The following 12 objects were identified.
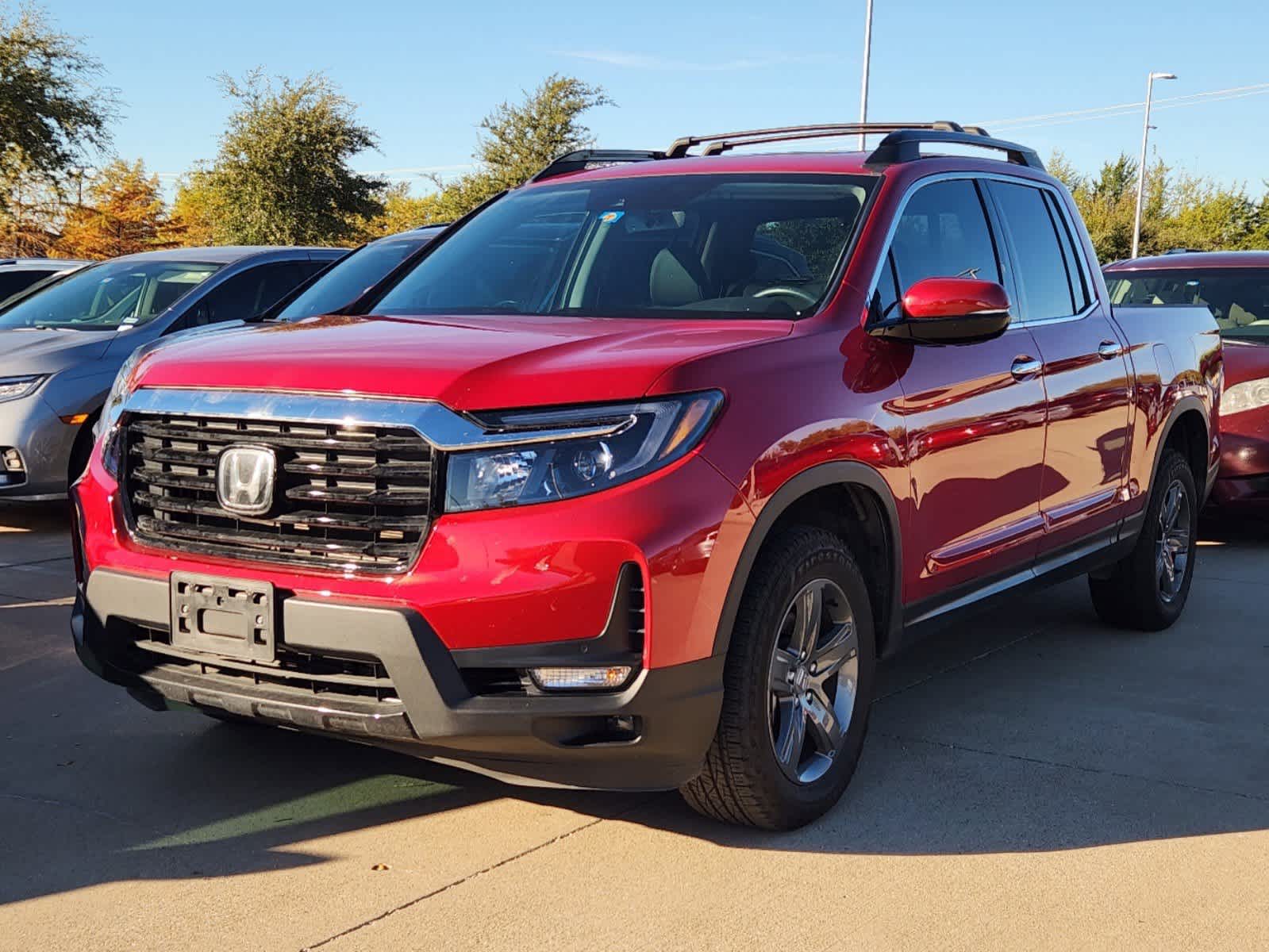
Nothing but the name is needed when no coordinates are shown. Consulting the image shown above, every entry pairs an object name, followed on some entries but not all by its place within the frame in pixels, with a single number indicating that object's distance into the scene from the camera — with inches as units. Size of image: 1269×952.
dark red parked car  337.1
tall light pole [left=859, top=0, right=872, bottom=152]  1200.8
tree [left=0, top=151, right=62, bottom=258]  1206.9
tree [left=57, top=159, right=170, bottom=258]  2171.5
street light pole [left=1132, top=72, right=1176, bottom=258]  2084.2
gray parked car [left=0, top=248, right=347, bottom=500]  316.8
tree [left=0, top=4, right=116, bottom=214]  1150.3
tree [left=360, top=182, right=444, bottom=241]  2765.7
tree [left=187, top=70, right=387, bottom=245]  1421.0
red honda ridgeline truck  129.8
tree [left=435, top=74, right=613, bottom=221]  1600.6
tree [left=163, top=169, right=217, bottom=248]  1508.4
